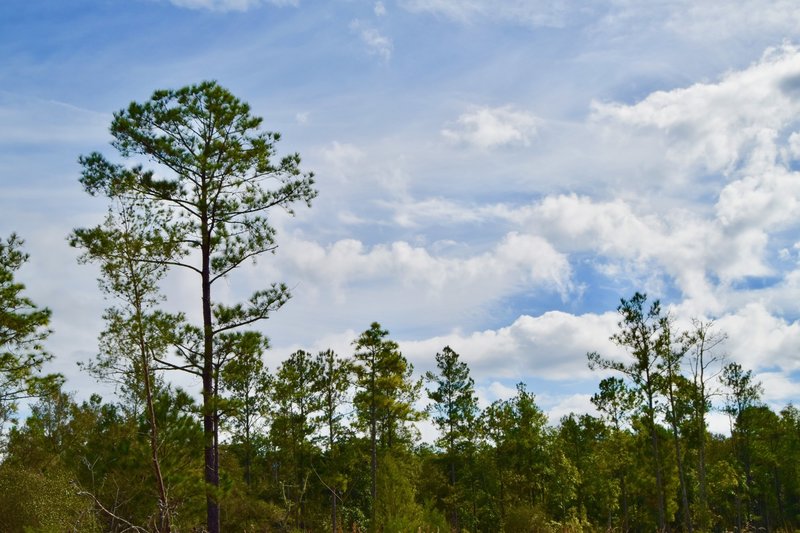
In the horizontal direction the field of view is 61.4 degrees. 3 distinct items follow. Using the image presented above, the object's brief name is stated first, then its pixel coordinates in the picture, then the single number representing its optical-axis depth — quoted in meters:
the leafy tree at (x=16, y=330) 25.02
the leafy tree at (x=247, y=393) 19.12
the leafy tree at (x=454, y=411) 39.88
